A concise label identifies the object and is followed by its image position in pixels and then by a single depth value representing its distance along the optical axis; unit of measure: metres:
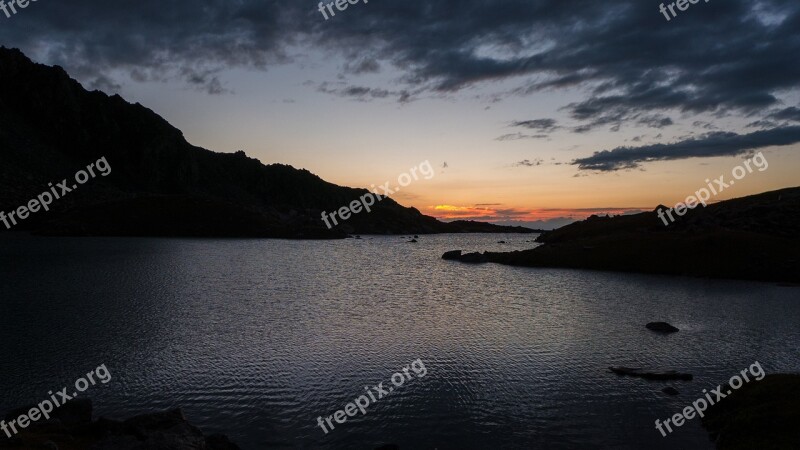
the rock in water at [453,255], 156.45
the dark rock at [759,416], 21.52
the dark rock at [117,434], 17.97
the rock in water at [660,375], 32.62
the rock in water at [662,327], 46.72
